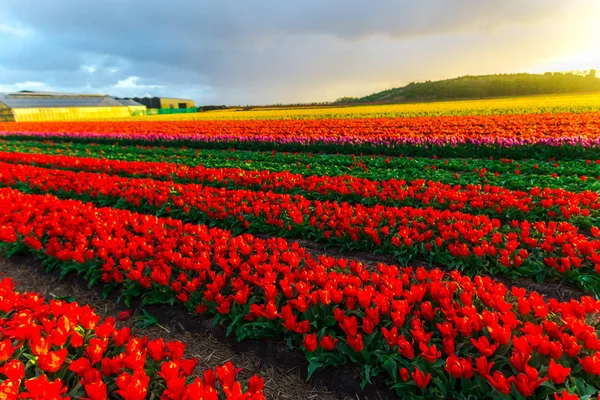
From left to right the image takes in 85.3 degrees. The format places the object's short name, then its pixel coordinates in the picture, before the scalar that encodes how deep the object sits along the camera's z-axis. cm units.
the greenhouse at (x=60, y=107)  5570
